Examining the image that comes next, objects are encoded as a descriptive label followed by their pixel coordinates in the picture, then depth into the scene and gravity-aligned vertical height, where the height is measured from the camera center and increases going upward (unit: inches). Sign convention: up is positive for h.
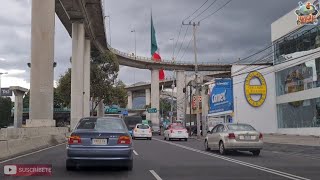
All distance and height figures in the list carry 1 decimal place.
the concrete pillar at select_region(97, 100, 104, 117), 3152.1 +91.7
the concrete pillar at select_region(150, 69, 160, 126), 4104.3 +254.2
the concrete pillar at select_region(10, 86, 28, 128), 1400.1 +60.6
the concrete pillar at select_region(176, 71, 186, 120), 4199.1 +281.6
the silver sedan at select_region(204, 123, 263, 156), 837.2 -29.4
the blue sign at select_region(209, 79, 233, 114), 2367.1 +132.4
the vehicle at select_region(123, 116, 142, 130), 2556.6 +14.7
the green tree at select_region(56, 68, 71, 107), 2736.2 +205.8
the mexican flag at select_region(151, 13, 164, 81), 3695.9 +591.2
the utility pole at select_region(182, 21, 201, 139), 1911.9 +126.6
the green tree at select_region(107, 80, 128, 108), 2797.7 +168.0
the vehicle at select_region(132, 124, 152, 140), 1708.9 -33.0
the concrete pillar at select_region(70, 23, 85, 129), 2105.1 +233.9
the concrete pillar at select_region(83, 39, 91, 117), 2497.5 +241.6
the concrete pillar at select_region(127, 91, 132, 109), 6209.6 +281.7
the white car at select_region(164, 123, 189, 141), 1596.9 -34.9
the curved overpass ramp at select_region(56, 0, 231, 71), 1903.3 +467.5
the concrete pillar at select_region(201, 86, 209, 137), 2924.5 +134.7
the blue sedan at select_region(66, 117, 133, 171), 517.7 -26.4
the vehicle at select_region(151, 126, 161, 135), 2912.6 -45.4
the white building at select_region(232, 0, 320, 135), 1731.1 +147.7
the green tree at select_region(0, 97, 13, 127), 3294.3 +80.6
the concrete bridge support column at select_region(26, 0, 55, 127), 1267.2 +166.3
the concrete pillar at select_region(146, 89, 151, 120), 5915.4 +321.7
